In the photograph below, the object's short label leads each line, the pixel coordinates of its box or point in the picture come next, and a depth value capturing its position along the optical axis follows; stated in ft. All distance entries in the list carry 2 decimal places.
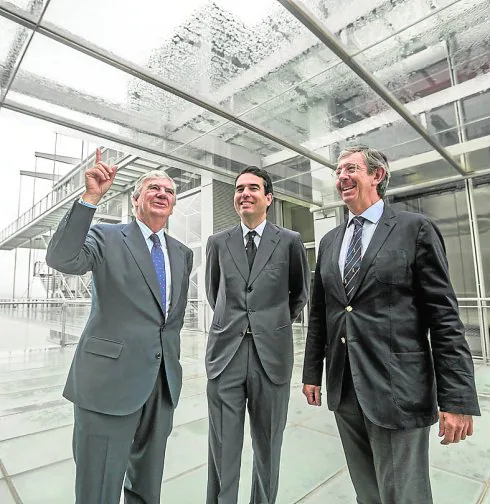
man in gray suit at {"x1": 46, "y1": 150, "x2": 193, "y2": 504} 4.60
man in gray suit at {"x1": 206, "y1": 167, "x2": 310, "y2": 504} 5.52
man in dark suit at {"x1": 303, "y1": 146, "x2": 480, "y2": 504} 4.12
